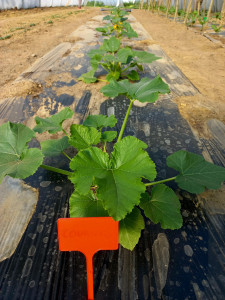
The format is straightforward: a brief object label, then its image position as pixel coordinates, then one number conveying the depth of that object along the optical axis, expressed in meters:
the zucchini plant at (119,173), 0.97
